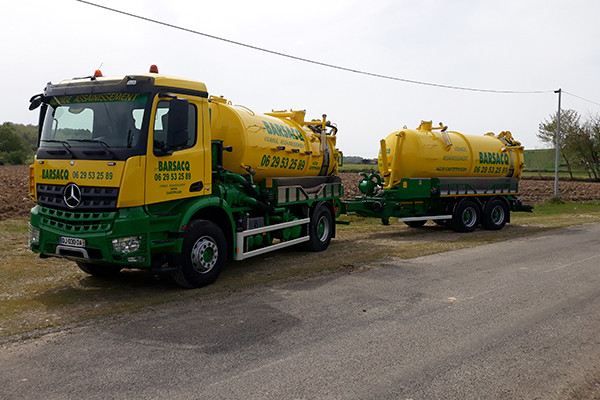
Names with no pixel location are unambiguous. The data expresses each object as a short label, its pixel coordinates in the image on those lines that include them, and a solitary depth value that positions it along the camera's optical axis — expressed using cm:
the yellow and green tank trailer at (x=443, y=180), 1530
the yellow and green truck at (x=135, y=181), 694
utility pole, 2956
